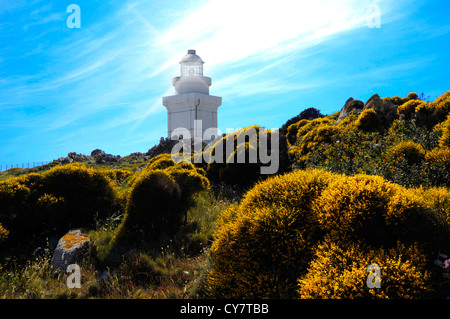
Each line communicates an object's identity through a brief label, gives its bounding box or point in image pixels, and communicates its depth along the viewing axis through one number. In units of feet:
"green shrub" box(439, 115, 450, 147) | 29.96
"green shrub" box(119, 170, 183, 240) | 28.76
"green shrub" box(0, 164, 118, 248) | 30.42
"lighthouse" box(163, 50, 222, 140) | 116.88
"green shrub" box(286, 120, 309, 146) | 70.59
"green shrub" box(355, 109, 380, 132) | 47.62
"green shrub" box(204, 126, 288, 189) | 42.27
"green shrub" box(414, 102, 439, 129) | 43.14
